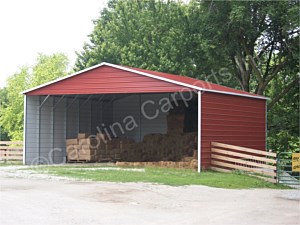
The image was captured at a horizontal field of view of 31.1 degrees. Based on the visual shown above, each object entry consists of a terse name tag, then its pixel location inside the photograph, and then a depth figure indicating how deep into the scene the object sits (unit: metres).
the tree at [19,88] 52.44
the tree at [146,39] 35.56
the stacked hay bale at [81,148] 24.91
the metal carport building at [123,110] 21.02
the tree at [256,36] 29.53
